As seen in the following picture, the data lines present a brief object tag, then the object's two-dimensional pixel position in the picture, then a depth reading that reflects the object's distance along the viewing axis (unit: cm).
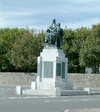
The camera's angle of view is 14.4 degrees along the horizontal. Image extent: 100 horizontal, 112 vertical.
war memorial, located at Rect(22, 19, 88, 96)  3516
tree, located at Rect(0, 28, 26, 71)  7293
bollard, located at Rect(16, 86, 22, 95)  3356
